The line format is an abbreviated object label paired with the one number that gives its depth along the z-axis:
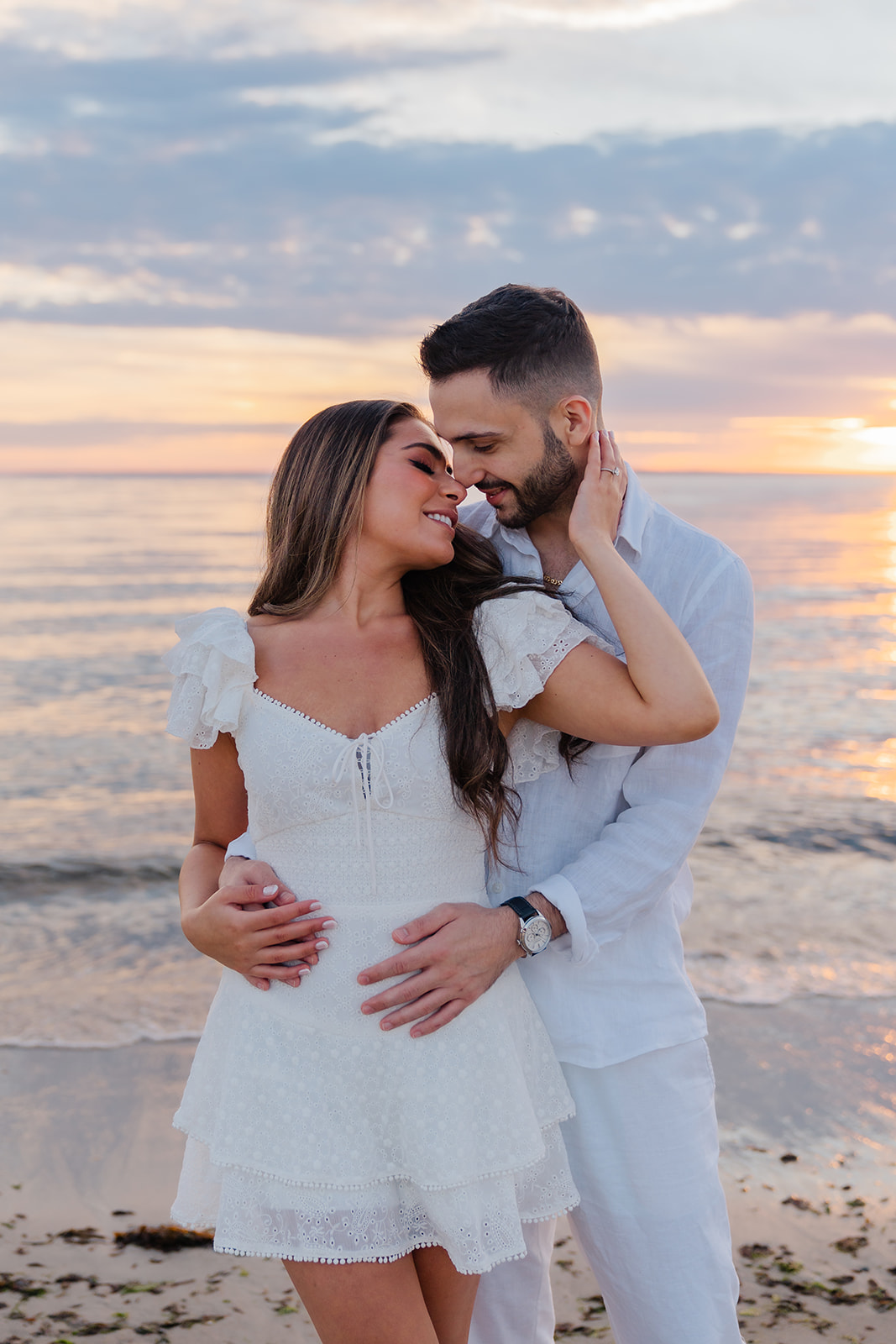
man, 2.37
